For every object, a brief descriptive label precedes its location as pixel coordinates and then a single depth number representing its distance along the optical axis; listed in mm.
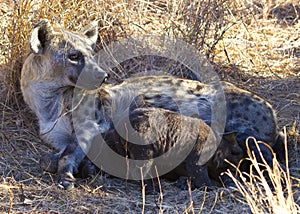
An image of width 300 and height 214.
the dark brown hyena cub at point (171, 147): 7749
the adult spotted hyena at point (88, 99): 8449
